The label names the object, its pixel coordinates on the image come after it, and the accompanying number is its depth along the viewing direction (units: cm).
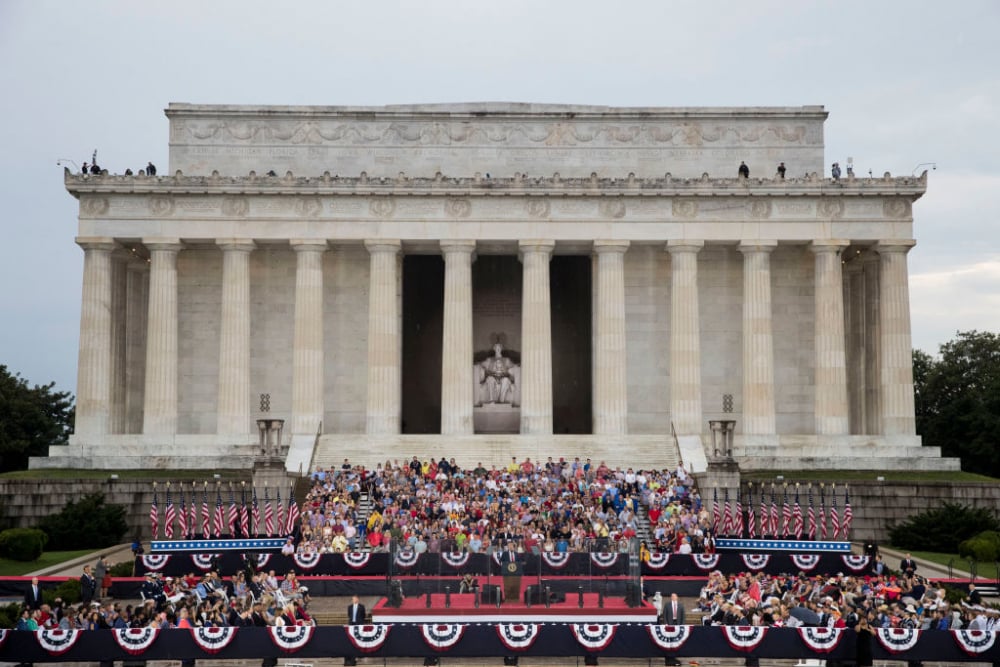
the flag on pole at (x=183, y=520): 4816
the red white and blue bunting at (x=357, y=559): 4247
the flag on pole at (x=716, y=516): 5042
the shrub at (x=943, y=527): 5169
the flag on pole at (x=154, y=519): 4714
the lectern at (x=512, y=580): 3531
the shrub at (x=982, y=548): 4666
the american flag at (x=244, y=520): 4953
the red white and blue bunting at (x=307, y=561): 4269
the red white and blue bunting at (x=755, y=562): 4291
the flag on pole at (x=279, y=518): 5022
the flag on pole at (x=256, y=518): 5053
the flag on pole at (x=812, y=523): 4882
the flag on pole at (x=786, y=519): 4971
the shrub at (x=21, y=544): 4672
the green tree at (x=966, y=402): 7512
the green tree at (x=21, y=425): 7506
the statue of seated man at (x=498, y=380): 7331
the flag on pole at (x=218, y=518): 4852
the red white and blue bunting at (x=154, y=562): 4241
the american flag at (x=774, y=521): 4969
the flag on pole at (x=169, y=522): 4753
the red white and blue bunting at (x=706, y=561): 4300
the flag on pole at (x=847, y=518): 4888
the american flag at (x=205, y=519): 4956
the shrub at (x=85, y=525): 5175
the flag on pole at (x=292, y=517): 4878
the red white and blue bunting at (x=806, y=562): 4278
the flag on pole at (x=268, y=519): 4959
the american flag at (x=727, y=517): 5018
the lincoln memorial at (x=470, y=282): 6600
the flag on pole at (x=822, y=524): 5198
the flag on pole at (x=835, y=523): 4788
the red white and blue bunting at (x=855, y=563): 4272
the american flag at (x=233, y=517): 4807
